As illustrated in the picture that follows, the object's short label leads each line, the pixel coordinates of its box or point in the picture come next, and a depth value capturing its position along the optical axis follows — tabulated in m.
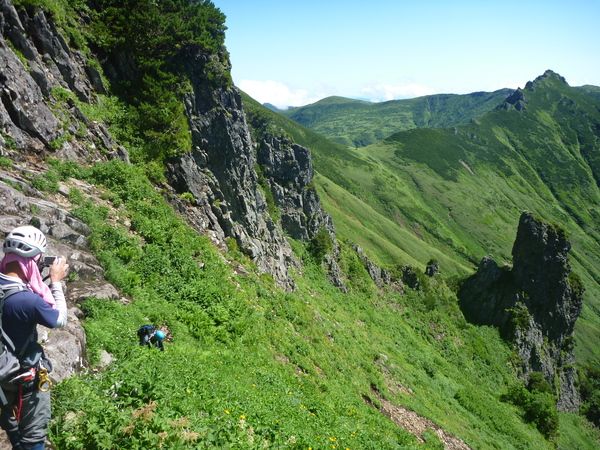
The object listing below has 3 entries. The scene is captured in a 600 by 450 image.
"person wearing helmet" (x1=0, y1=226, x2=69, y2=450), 4.54
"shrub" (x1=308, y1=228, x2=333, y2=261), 44.54
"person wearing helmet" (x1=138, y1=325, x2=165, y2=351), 9.24
